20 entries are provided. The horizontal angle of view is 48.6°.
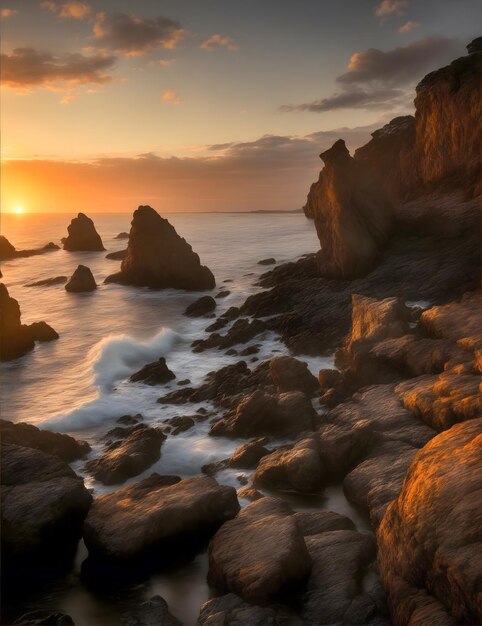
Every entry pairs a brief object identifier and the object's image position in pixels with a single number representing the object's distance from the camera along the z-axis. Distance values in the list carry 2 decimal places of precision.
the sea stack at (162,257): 52.72
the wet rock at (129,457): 17.47
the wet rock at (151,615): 10.22
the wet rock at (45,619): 9.98
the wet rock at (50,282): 63.97
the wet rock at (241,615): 9.26
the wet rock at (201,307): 43.00
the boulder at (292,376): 22.06
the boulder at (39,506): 12.75
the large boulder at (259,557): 9.84
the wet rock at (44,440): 18.78
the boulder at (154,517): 12.13
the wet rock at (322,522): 12.35
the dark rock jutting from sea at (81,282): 56.53
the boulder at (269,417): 18.84
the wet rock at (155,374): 27.78
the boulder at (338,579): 9.32
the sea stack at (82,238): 95.88
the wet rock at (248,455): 17.17
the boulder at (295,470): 14.87
